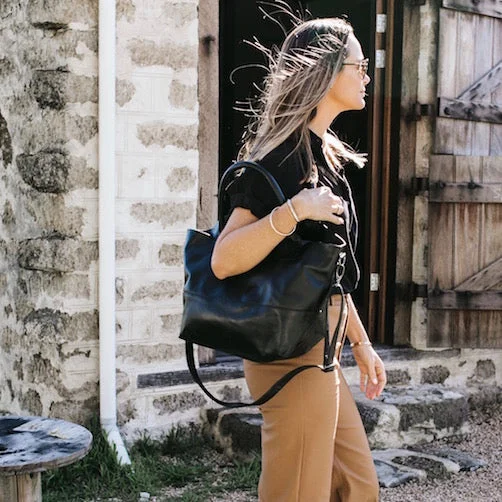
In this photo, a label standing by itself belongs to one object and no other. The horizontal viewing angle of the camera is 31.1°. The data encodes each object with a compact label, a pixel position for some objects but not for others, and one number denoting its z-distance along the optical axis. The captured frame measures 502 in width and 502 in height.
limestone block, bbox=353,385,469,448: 4.65
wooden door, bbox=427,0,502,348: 5.22
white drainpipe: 4.30
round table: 2.73
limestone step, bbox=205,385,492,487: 4.41
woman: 2.18
